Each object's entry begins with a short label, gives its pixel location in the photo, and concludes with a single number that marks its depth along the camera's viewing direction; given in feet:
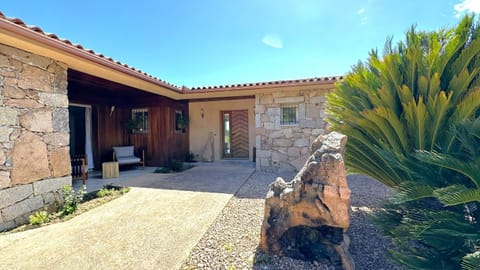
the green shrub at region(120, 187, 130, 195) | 15.64
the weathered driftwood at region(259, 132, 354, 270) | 6.68
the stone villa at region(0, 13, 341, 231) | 10.44
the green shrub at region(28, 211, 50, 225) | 10.68
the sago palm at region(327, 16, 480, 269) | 5.62
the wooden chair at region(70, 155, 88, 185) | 18.24
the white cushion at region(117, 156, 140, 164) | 24.05
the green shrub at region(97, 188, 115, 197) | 15.06
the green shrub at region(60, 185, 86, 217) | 11.86
